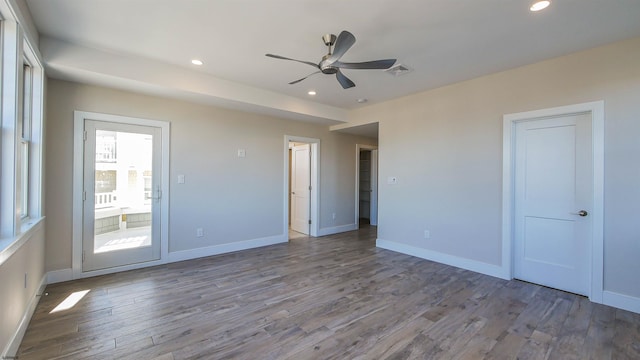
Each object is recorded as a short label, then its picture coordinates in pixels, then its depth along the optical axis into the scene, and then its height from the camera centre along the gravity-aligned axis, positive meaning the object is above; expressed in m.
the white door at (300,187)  6.09 -0.17
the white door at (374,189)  7.36 -0.24
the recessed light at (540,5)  2.12 +1.43
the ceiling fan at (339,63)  2.16 +1.11
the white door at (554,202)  3.01 -0.23
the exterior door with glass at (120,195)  3.46 -0.23
